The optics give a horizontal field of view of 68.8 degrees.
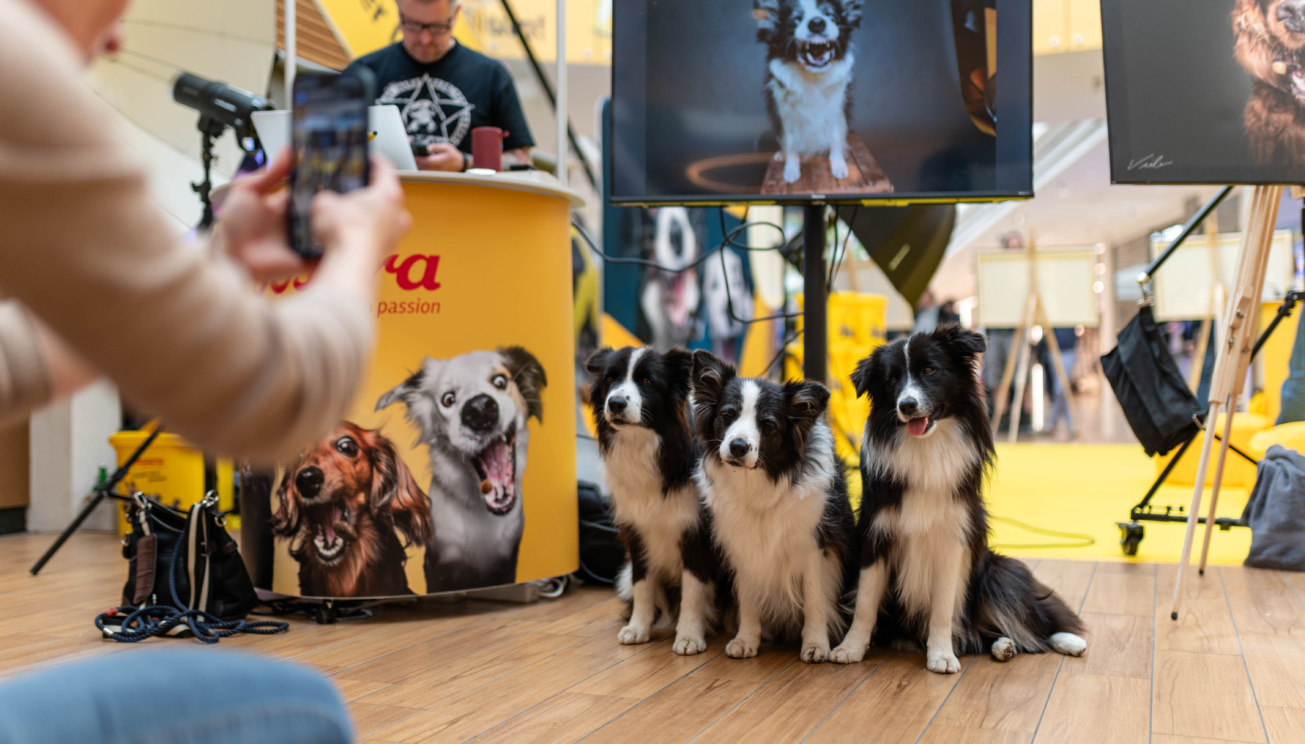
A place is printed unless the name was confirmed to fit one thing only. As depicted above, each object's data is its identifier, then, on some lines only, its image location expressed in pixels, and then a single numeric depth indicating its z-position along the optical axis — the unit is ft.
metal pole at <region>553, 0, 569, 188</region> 10.84
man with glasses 10.92
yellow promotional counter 9.26
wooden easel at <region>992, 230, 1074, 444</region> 30.50
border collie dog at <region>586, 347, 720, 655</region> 8.79
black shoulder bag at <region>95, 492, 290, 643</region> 9.14
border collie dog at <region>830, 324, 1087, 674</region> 7.82
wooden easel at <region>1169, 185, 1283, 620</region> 8.94
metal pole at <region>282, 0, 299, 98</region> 10.15
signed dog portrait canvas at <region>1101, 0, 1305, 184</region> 8.52
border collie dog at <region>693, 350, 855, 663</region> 8.18
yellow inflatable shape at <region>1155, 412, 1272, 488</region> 17.31
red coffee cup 9.99
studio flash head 11.44
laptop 8.71
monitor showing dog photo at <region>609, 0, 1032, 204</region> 9.89
